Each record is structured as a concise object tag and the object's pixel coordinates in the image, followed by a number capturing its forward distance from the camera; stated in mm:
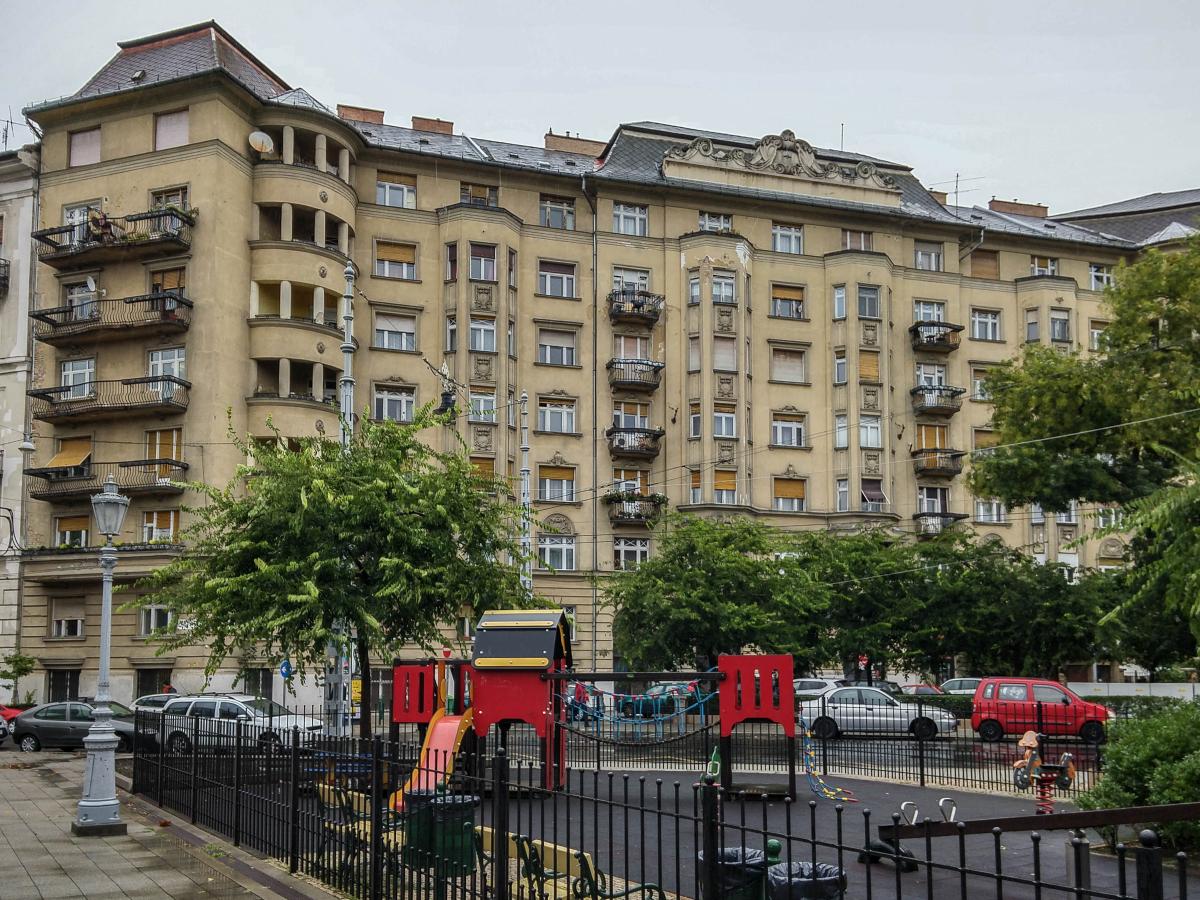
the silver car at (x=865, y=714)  29422
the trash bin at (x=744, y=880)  6891
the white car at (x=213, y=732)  12789
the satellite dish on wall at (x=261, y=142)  41938
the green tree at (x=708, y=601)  35156
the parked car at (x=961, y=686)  39781
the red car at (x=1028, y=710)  28688
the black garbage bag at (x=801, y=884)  7164
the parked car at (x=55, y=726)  32250
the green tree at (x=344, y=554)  21859
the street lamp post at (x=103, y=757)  14859
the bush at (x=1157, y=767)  12805
